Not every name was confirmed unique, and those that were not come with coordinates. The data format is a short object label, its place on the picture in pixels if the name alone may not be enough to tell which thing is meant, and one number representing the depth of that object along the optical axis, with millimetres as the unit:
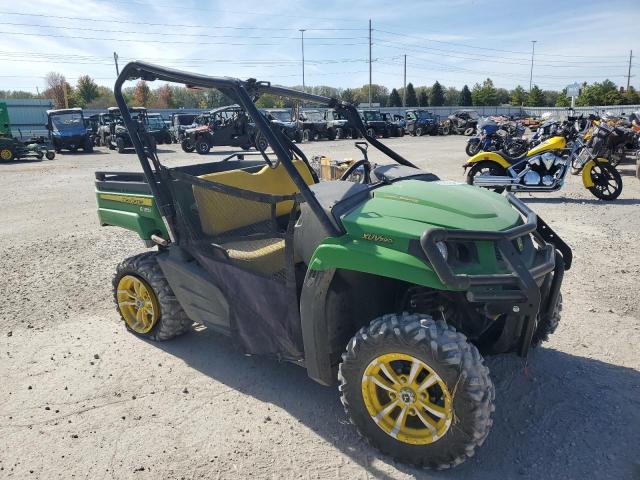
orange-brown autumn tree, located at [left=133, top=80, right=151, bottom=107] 62144
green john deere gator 2445
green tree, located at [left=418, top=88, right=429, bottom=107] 74125
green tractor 20359
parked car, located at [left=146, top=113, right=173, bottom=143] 27484
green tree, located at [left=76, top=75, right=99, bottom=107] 63859
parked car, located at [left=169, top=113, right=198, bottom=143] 29078
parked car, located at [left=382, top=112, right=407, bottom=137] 32531
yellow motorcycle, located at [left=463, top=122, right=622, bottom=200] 9633
